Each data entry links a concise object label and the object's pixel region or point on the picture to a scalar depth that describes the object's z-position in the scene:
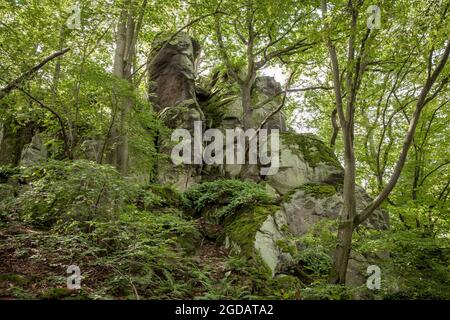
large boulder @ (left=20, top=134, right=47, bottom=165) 10.63
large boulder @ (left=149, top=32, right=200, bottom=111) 15.05
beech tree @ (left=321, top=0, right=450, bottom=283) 5.87
